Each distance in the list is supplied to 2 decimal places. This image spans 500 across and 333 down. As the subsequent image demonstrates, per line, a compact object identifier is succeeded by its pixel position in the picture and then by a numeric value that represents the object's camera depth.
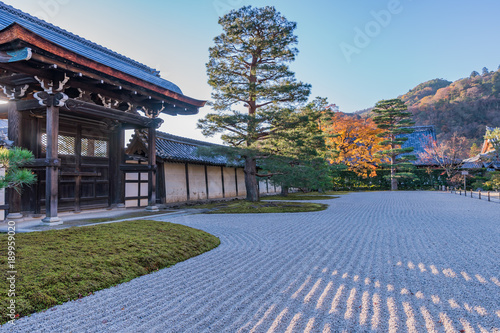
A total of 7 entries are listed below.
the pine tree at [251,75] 10.80
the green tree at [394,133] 25.64
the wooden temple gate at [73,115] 6.15
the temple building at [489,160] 22.05
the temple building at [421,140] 29.77
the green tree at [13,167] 3.73
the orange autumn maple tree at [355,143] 24.09
